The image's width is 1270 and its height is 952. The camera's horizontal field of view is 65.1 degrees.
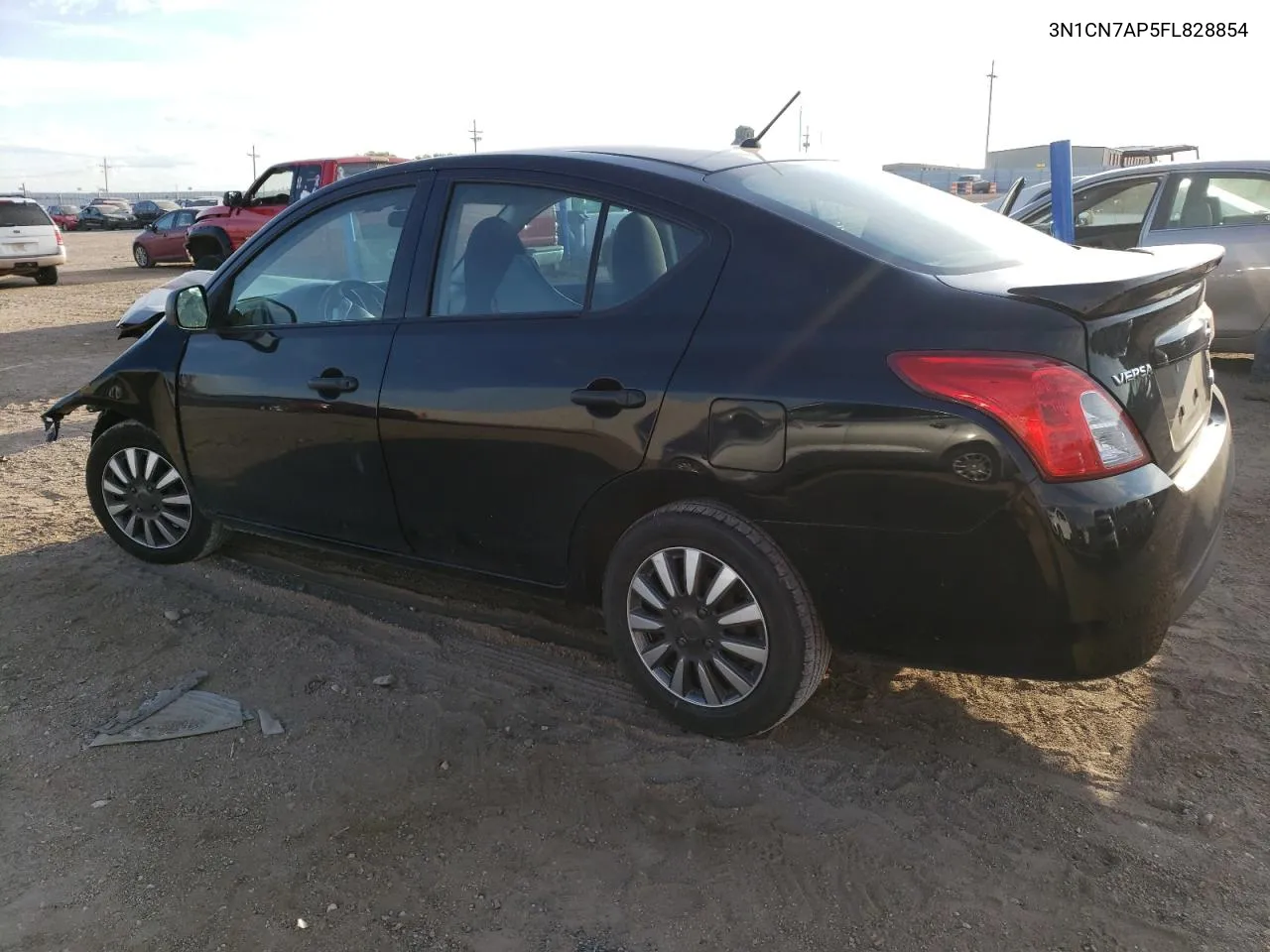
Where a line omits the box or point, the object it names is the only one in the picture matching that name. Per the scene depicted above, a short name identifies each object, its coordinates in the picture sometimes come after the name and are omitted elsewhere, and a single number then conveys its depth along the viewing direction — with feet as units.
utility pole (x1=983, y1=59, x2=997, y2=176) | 222.60
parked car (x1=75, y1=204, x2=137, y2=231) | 158.81
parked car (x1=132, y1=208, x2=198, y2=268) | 78.84
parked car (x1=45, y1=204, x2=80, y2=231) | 161.27
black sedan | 8.00
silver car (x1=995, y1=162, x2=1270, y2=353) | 25.09
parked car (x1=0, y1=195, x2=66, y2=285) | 60.59
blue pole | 16.74
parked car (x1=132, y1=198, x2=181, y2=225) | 158.10
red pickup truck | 47.39
